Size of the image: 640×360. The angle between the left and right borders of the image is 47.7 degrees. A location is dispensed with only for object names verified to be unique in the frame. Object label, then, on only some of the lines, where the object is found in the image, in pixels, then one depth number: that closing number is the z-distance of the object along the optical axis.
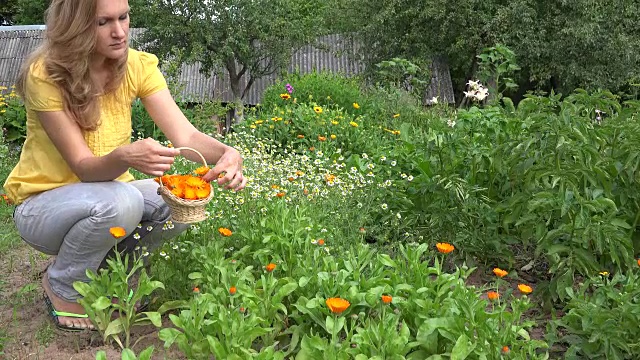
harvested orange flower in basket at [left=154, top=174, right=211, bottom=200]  2.60
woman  2.64
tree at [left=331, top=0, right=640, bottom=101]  20.64
